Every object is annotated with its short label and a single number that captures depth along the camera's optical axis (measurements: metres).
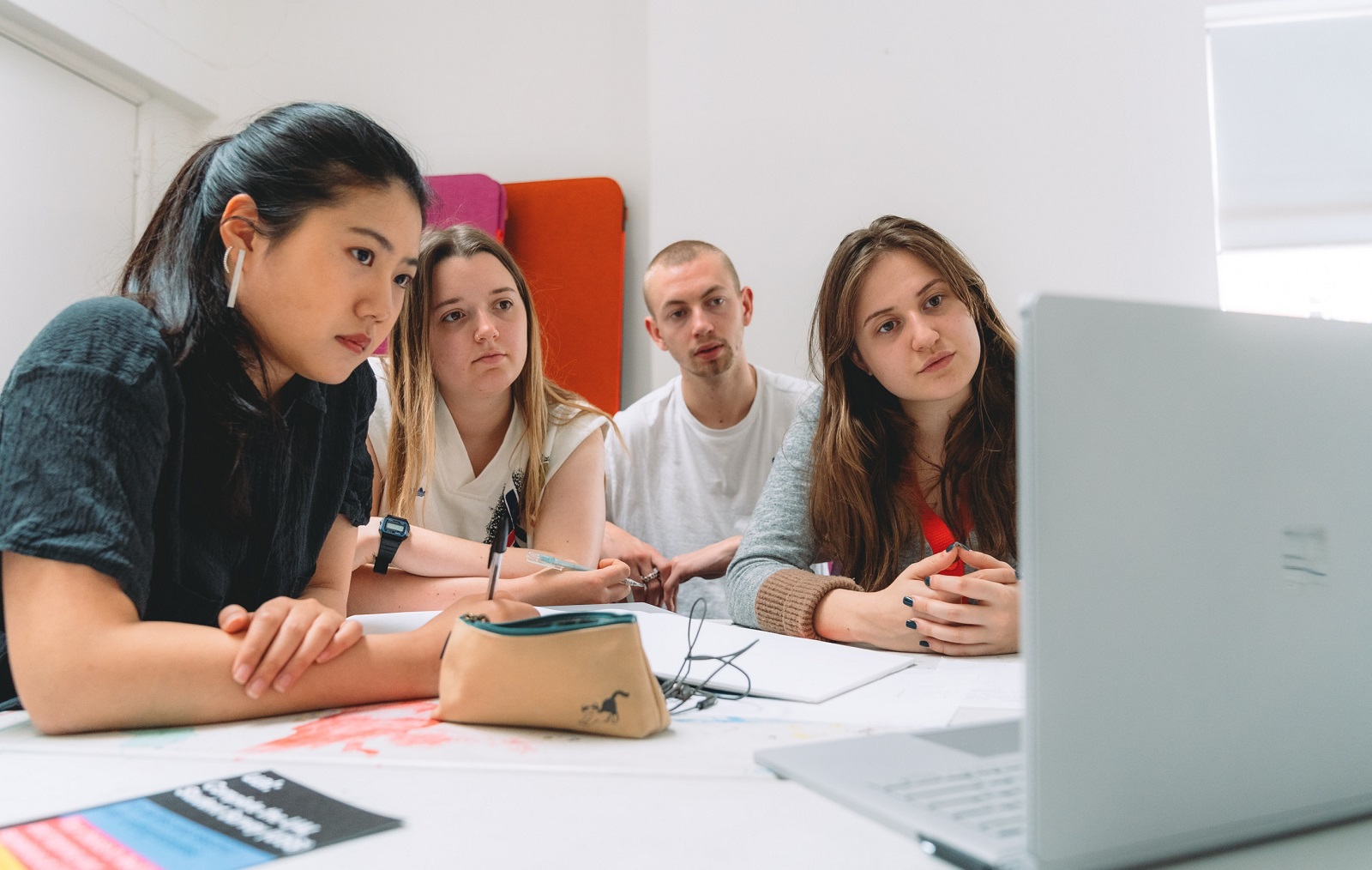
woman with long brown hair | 1.48
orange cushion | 3.22
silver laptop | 0.43
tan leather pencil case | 0.71
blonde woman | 1.82
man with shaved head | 2.49
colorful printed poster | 0.48
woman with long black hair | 0.75
